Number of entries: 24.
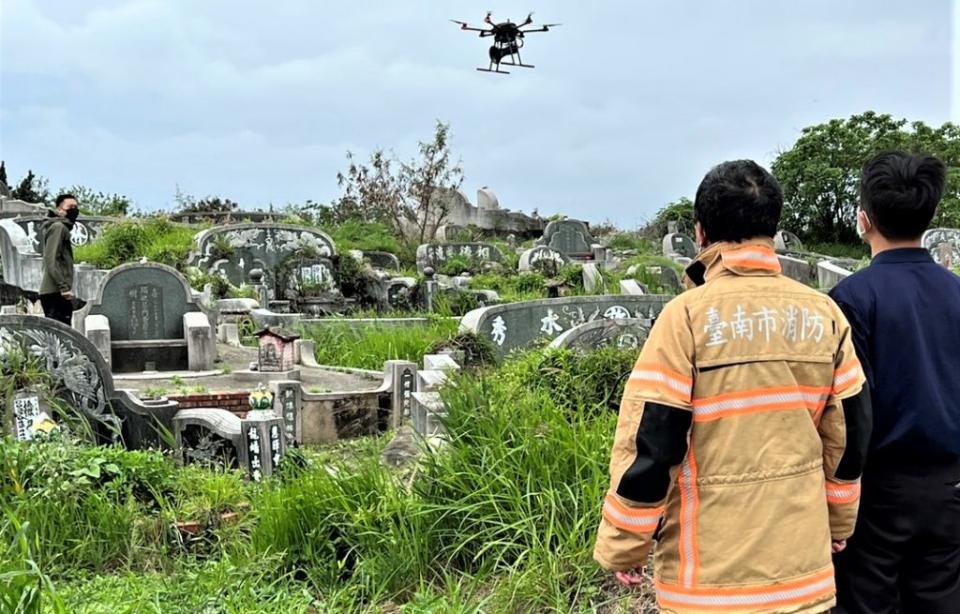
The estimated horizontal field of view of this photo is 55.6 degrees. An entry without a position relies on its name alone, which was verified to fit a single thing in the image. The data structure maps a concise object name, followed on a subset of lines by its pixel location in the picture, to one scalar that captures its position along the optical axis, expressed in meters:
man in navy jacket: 2.29
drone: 26.05
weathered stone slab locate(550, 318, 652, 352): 7.57
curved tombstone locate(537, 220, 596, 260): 25.83
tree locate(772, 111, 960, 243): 26.97
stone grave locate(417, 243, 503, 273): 23.05
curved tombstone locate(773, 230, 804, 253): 27.00
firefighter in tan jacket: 1.98
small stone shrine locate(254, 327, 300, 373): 11.48
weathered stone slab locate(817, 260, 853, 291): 17.22
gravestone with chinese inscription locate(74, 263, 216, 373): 12.22
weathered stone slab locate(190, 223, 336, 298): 19.53
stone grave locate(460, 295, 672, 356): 10.11
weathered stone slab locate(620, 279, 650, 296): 16.59
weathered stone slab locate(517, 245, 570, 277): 20.72
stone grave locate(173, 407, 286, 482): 7.16
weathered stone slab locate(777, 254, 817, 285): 20.07
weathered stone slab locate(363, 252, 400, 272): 22.61
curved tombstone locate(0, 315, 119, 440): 7.30
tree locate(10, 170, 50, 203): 28.52
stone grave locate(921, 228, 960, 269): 20.14
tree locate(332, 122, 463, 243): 26.08
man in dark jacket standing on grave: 9.08
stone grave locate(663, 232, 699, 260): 25.03
